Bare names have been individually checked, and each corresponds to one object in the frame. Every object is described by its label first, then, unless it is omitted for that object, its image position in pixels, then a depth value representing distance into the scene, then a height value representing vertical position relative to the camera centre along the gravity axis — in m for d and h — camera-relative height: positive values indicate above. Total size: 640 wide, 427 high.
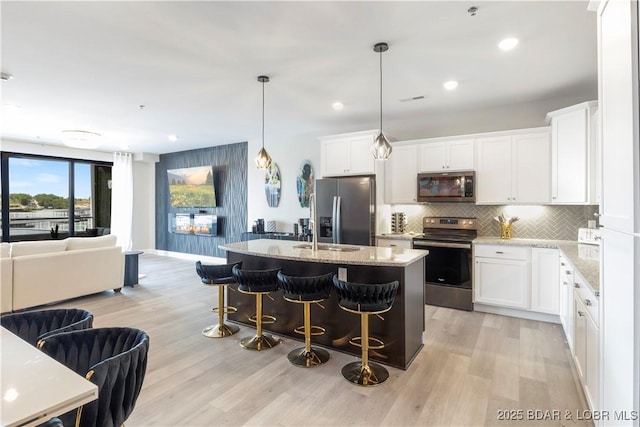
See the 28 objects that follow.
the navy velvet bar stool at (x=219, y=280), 3.48 -0.73
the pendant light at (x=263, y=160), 3.87 +0.61
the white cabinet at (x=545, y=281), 3.88 -0.85
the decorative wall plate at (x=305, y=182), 6.39 +0.57
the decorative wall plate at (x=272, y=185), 6.94 +0.56
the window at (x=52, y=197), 7.11 +0.36
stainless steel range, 4.39 -0.77
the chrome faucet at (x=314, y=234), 3.46 -0.25
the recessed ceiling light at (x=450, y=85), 3.74 +1.47
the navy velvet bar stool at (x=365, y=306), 2.58 -0.76
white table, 0.91 -0.55
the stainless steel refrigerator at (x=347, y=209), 4.86 +0.03
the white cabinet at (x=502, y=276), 4.06 -0.84
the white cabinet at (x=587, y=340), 1.92 -0.88
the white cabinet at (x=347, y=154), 5.09 +0.93
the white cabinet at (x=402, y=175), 5.04 +0.56
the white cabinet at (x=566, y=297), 2.87 -0.83
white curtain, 8.59 +0.34
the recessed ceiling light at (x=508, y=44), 2.77 +1.44
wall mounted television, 8.01 +0.62
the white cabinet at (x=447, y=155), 4.62 +0.80
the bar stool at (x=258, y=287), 3.17 -0.74
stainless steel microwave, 4.56 +0.34
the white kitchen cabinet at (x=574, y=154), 3.57 +0.63
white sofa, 4.21 -0.82
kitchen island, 2.88 -0.82
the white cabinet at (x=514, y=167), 4.15 +0.56
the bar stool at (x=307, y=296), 2.88 -0.75
